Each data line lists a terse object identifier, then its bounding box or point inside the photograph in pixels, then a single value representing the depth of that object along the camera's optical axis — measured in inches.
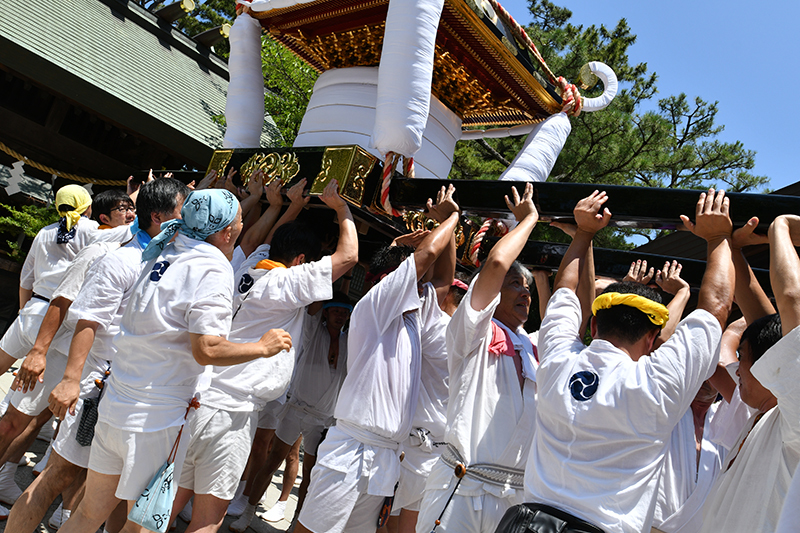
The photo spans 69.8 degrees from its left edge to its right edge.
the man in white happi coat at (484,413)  83.6
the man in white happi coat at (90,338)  95.3
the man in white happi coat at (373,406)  95.0
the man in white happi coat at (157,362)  85.2
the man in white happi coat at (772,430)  63.2
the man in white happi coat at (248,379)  103.7
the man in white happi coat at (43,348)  113.0
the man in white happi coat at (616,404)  66.1
